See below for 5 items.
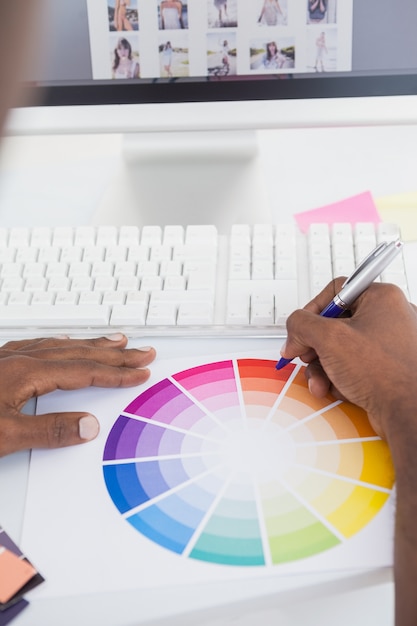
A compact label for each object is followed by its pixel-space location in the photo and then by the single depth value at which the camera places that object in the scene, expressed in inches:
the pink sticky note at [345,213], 31.4
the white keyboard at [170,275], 26.6
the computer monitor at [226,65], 28.8
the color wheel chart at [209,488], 18.6
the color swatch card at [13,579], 17.7
